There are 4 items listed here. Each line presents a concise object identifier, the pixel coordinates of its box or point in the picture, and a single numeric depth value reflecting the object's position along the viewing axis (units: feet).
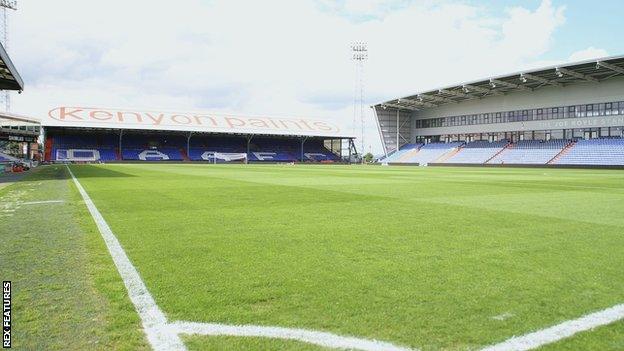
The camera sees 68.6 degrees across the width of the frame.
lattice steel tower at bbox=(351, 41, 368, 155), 280.37
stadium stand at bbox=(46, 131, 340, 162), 242.17
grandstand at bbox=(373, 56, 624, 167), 177.17
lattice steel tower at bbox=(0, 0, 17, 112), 181.34
